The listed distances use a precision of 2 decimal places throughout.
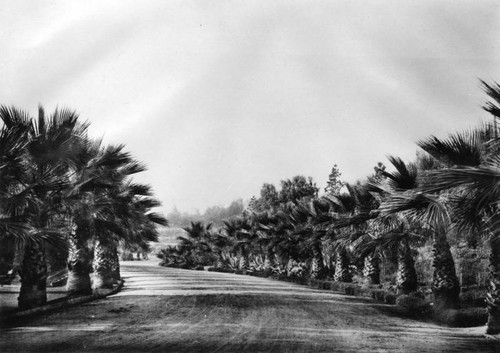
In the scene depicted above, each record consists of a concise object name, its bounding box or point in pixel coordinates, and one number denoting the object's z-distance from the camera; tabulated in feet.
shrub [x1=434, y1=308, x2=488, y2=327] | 42.57
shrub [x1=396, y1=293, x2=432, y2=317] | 51.03
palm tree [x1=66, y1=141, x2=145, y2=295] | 49.65
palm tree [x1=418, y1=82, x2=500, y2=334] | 27.86
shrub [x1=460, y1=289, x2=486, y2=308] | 53.16
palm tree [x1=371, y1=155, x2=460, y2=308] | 46.44
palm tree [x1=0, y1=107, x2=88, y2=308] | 41.09
